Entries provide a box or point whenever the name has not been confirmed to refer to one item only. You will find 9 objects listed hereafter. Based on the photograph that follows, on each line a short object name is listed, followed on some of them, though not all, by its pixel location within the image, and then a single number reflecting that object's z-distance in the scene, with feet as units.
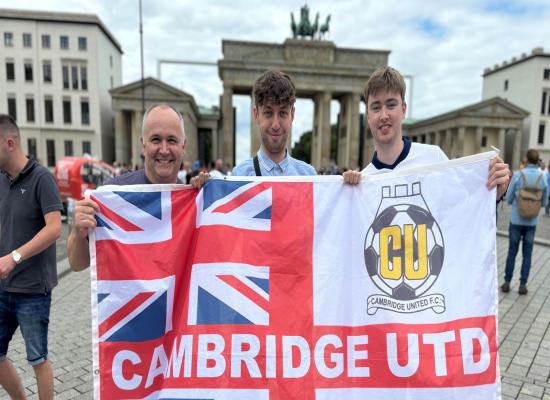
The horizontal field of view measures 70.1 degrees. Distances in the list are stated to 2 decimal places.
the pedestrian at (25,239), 9.66
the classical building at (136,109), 153.79
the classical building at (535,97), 191.62
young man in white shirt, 8.33
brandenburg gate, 154.92
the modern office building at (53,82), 172.65
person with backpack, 21.54
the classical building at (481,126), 169.48
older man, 7.98
